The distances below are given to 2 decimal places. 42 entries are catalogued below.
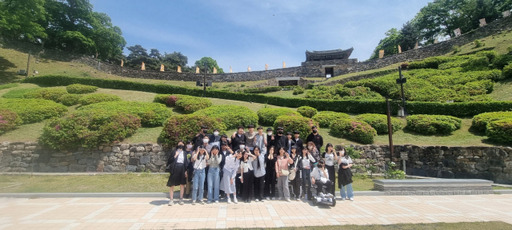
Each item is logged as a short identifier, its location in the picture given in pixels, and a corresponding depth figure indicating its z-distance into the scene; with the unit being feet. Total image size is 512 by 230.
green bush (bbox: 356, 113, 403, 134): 44.30
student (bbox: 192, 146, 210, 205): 21.24
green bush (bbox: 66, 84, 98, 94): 58.65
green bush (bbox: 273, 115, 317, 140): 39.22
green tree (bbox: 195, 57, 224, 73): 216.10
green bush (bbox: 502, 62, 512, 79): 61.11
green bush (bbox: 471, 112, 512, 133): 39.76
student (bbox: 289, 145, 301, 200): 22.80
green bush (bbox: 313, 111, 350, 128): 47.55
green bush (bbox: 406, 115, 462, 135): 43.06
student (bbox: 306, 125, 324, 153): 27.07
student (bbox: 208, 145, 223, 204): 21.42
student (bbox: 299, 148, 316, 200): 22.57
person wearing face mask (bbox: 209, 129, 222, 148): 24.31
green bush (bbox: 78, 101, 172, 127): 42.65
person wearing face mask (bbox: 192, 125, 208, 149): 23.85
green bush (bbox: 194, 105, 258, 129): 43.96
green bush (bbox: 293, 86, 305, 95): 88.48
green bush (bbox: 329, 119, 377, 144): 39.63
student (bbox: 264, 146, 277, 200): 23.00
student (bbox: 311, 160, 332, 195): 21.75
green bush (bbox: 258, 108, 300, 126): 47.91
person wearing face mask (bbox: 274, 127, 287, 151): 25.29
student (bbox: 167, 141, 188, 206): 20.75
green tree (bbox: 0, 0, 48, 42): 77.10
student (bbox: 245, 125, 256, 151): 24.82
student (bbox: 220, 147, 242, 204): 21.43
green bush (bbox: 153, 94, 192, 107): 56.34
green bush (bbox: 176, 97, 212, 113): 52.13
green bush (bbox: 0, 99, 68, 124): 40.14
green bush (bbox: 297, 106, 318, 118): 52.54
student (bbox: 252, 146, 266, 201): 22.16
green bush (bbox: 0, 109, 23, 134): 36.29
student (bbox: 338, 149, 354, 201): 22.52
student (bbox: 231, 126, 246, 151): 24.43
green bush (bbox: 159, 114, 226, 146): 34.78
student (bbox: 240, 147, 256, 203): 21.69
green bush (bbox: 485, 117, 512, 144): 34.68
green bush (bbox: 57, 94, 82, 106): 51.06
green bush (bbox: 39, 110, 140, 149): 33.09
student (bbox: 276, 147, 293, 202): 22.31
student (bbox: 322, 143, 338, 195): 23.29
